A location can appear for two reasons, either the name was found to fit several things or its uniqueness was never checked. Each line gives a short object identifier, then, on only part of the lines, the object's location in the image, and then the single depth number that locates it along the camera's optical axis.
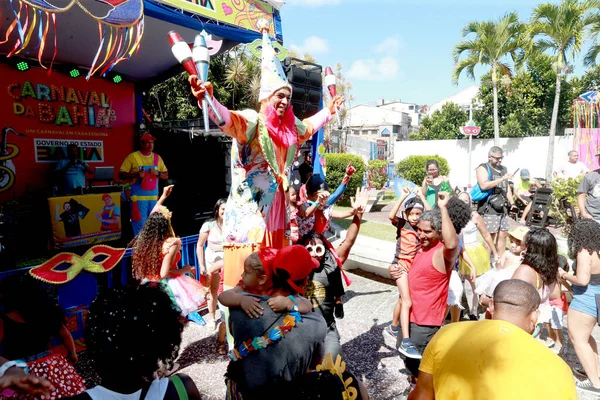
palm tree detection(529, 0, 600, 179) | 15.53
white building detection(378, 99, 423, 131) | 61.75
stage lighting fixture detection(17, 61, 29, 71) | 6.53
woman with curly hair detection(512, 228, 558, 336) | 2.94
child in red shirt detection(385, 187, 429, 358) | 3.79
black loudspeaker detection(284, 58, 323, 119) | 5.77
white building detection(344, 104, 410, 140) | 47.28
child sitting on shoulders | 1.79
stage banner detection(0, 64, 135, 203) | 6.62
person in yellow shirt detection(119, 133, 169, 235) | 6.04
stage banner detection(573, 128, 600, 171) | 14.26
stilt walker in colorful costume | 2.52
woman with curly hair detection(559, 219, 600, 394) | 3.07
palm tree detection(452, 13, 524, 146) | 17.88
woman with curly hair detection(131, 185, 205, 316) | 3.41
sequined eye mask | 3.31
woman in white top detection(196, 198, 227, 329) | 4.04
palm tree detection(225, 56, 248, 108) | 14.93
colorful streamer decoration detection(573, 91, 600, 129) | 13.71
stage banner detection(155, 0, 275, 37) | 4.59
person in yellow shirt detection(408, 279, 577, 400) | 1.40
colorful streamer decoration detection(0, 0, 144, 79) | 3.54
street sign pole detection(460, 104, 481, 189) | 15.26
